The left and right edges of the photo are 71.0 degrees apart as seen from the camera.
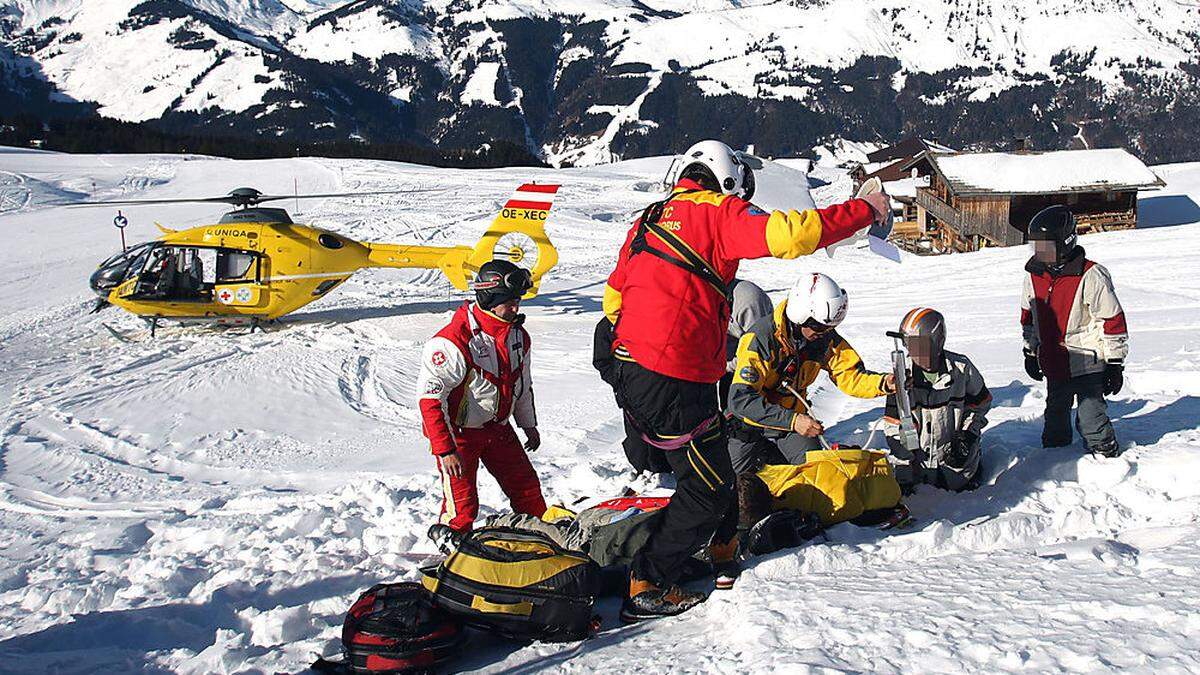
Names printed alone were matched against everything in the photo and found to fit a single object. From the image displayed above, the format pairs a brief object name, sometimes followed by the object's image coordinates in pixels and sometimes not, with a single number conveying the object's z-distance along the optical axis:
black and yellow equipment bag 3.48
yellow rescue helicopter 12.30
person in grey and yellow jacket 4.78
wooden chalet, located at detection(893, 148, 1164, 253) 30.53
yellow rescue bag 4.39
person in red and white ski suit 4.35
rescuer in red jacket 3.29
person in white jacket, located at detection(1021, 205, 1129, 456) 4.91
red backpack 3.22
